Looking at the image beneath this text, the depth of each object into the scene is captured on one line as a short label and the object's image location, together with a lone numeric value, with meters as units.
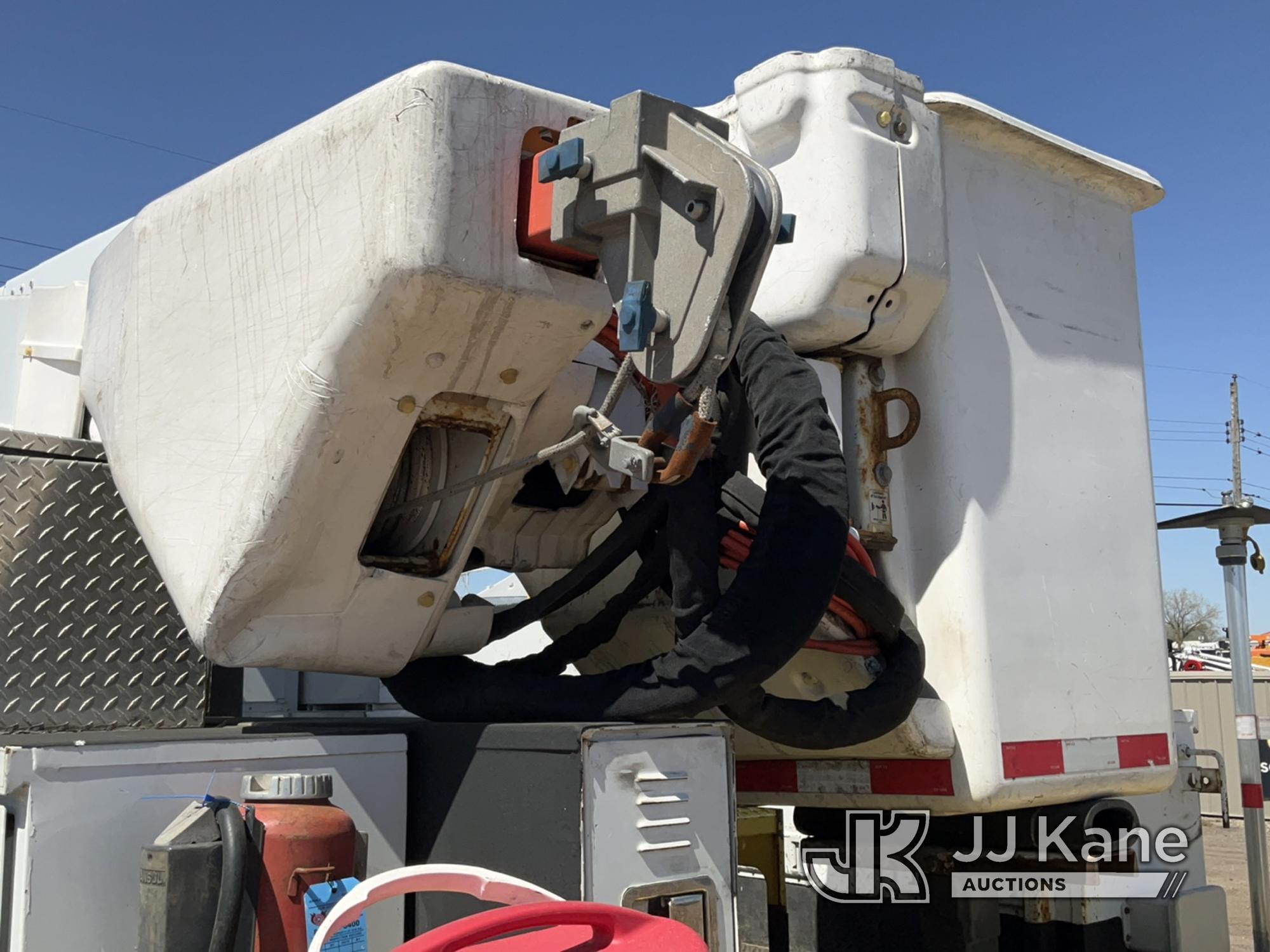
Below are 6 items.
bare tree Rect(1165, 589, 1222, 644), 50.37
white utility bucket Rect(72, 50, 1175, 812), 1.94
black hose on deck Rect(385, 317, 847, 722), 2.12
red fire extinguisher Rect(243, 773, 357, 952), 1.76
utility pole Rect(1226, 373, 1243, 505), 29.77
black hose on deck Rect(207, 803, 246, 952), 1.68
